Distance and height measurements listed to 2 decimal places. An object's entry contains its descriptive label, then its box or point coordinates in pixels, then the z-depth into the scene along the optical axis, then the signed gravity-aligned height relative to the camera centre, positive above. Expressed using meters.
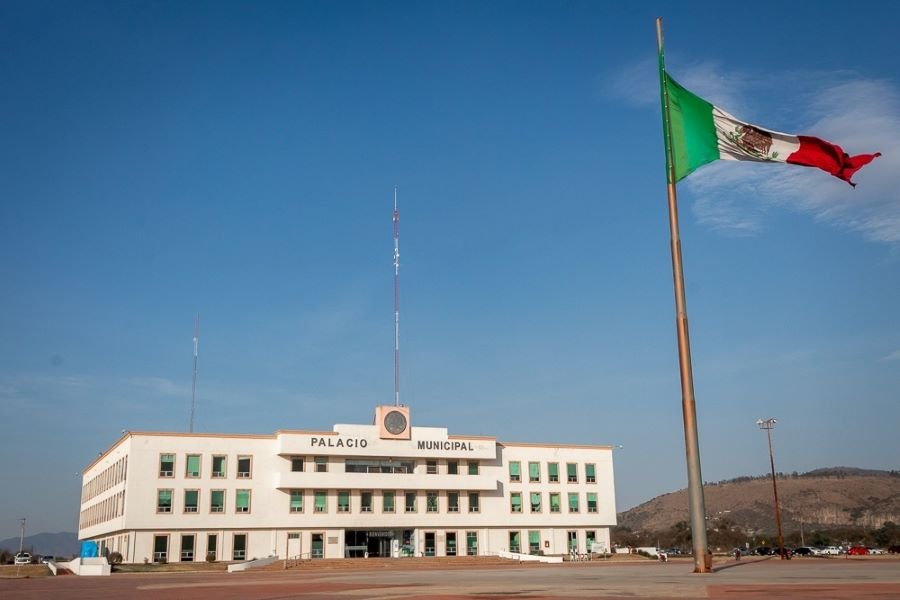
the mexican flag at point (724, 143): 26.70 +11.98
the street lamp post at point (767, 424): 76.44 +8.20
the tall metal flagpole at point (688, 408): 26.14 +3.39
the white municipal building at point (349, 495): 68.75 +2.65
